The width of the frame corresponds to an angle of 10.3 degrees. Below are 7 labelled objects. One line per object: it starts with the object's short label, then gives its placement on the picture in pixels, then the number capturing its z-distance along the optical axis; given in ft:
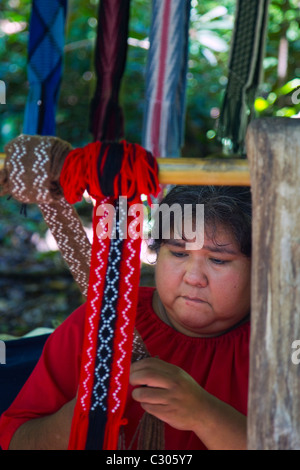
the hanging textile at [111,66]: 9.58
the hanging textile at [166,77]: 9.84
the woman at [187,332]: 8.04
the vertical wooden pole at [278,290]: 6.98
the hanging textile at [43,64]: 9.32
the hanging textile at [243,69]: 10.04
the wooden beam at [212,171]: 7.23
